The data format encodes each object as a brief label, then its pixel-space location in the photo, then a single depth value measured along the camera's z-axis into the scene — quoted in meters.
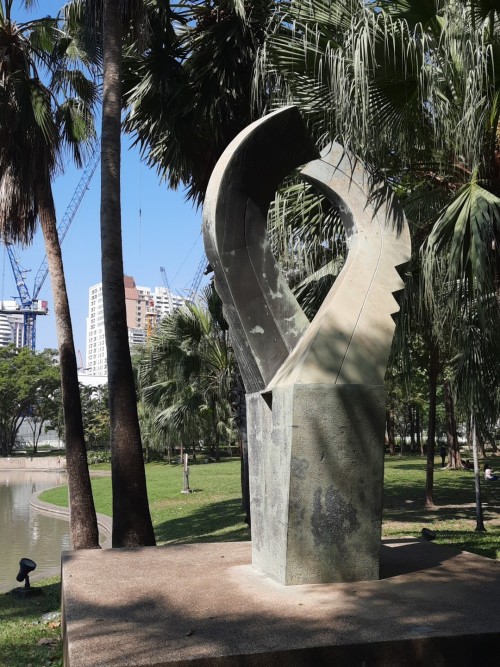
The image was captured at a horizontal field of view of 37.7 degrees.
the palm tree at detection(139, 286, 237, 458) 16.23
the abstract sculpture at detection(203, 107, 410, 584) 5.05
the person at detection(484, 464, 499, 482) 20.08
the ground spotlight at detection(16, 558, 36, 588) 7.90
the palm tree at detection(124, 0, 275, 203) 10.41
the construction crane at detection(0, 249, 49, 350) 122.10
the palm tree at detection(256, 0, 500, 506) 6.18
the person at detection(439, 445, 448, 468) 29.05
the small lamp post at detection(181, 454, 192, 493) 20.73
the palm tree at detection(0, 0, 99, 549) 10.48
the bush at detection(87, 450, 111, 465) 46.44
